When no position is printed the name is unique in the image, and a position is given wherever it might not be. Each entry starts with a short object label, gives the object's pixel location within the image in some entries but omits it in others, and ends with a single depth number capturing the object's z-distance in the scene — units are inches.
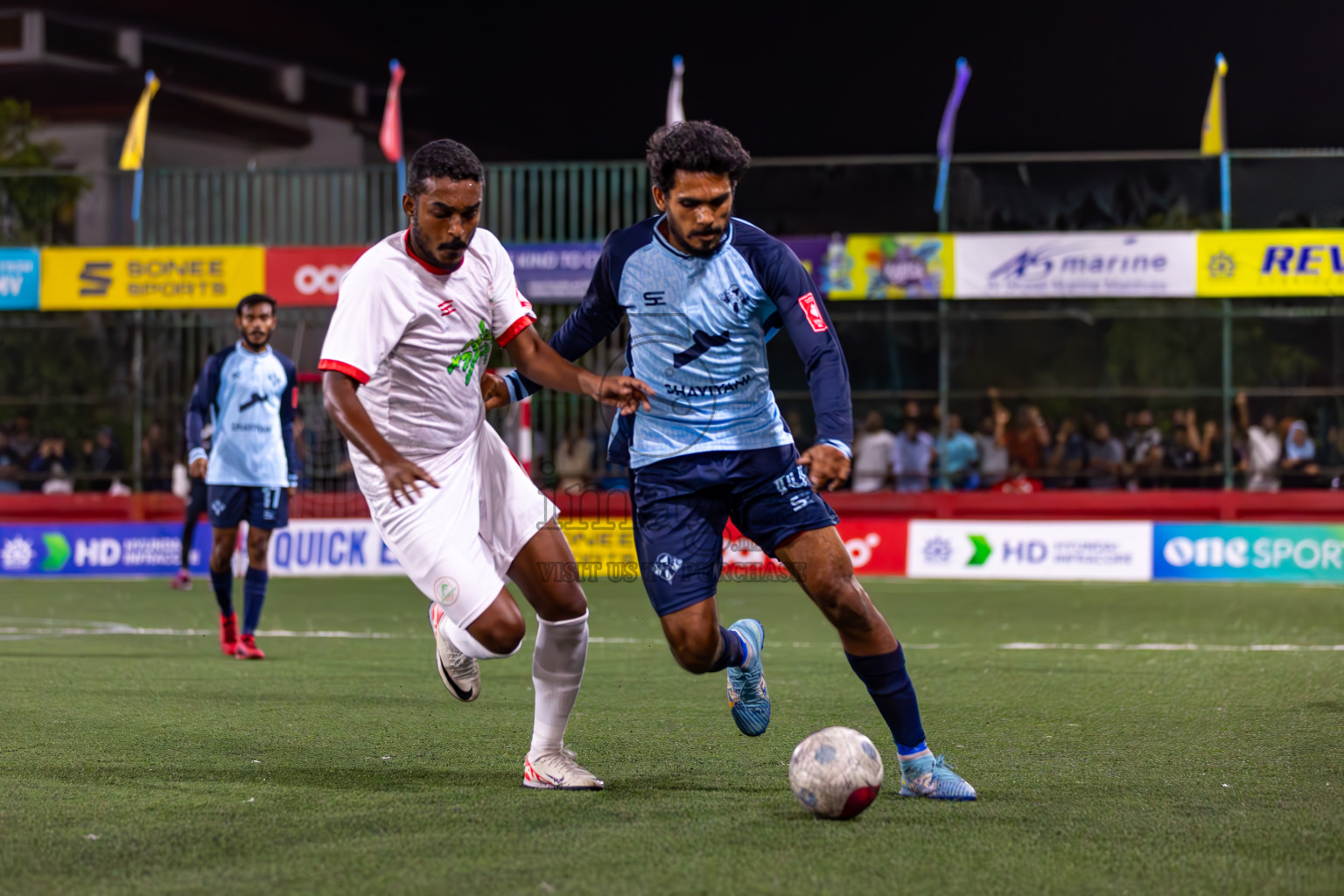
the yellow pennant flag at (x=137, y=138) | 885.8
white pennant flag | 858.9
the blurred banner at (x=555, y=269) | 818.2
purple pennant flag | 804.6
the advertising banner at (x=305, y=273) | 828.6
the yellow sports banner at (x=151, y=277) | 832.3
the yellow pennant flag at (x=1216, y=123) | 802.8
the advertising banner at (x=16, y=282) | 847.1
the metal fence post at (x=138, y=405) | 828.6
